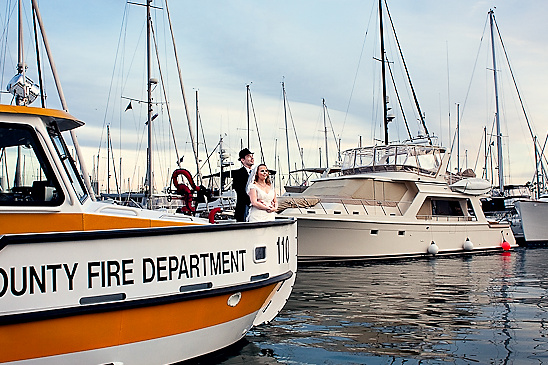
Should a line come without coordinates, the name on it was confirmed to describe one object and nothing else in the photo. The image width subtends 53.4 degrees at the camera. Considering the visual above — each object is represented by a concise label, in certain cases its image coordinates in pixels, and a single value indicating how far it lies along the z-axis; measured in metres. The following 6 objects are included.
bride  5.72
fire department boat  3.93
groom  6.41
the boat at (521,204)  27.77
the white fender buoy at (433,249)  19.25
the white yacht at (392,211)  17.05
